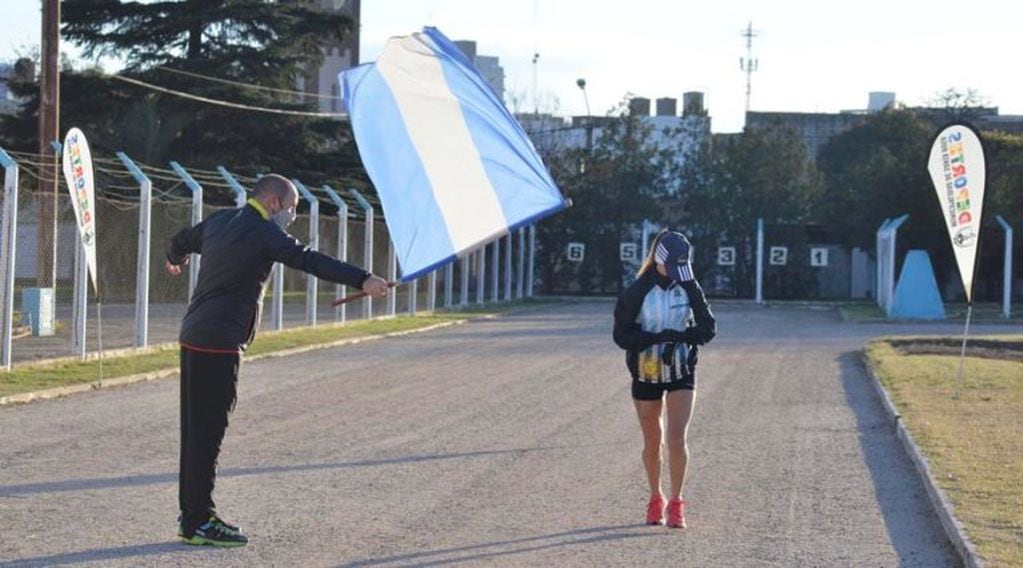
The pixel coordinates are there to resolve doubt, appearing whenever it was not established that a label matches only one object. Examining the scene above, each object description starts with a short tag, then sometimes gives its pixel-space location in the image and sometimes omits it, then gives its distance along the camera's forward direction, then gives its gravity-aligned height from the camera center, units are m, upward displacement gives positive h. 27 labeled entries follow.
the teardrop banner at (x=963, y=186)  19.75 +0.75
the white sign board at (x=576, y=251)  58.88 -0.69
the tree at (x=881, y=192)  57.19 +1.88
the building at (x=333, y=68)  75.65 +8.48
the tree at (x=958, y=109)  78.06 +6.91
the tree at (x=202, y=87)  46.91 +4.12
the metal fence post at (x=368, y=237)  32.91 -0.21
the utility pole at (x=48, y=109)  24.97 +1.83
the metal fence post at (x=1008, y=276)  43.62 -0.87
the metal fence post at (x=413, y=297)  37.97 -1.71
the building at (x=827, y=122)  83.94 +6.74
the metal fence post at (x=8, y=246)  18.17 -0.35
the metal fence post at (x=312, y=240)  28.48 -0.27
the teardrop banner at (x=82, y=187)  18.77 +0.40
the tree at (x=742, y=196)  59.81 +1.65
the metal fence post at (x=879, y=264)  49.90 -0.74
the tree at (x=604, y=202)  59.66 +1.29
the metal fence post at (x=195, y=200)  22.83 +0.35
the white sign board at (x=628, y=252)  58.53 -0.67
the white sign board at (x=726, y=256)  58.53 -0.71
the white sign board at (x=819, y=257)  56.91 -0.63
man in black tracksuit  8.60 -0.59
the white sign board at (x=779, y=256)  57.91 -0.64
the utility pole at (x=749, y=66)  92.25 +10.38
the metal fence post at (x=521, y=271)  53.72 -1.41
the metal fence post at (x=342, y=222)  30.59 +0.09
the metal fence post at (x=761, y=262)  54.84 -0.88
